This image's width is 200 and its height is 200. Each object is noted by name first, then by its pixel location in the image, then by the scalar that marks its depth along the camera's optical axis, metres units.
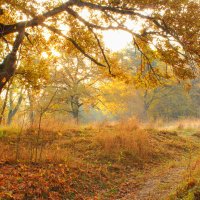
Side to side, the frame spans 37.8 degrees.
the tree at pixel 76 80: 18.80
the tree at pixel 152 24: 6.54
